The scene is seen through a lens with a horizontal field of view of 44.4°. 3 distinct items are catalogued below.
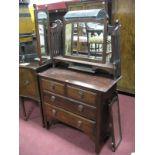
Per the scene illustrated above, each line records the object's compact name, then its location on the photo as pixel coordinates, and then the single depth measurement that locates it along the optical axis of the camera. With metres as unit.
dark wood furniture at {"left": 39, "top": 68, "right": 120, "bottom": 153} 1.78
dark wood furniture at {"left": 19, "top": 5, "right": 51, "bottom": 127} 2.26
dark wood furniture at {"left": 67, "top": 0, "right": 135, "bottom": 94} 2.89
